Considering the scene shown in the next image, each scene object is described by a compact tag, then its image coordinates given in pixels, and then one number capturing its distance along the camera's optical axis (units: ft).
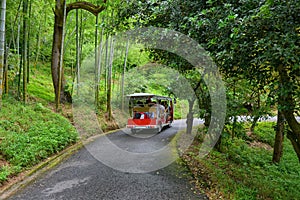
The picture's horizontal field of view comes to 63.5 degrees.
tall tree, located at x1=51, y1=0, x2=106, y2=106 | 29.27
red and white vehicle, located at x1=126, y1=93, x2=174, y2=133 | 31.65
